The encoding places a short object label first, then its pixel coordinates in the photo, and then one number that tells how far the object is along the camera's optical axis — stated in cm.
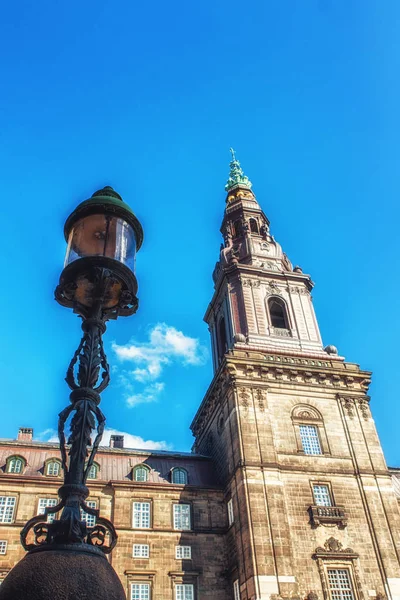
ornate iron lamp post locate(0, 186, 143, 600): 419
